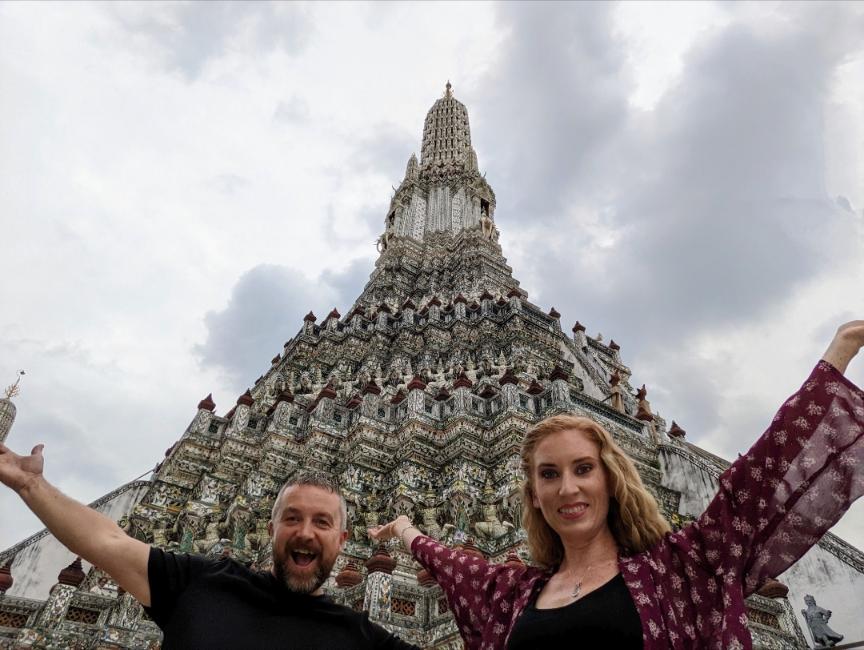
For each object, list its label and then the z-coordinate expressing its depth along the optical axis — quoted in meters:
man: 1.93
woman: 1.83
